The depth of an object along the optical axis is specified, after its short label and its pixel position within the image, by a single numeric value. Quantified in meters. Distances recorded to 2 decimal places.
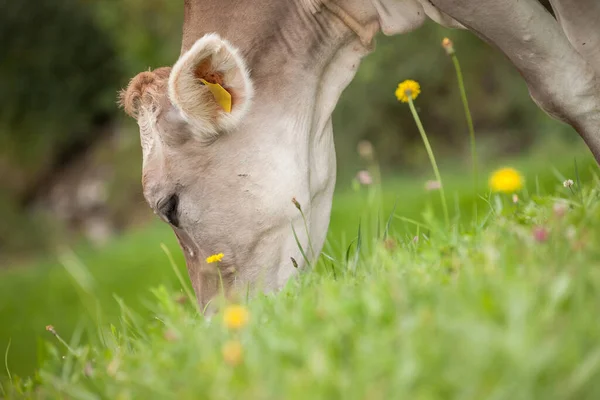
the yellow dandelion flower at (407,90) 7.07
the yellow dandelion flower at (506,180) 4.50
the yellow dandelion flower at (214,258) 6.23
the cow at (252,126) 7.00
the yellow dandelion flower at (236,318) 3.53
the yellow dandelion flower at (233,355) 3.13
